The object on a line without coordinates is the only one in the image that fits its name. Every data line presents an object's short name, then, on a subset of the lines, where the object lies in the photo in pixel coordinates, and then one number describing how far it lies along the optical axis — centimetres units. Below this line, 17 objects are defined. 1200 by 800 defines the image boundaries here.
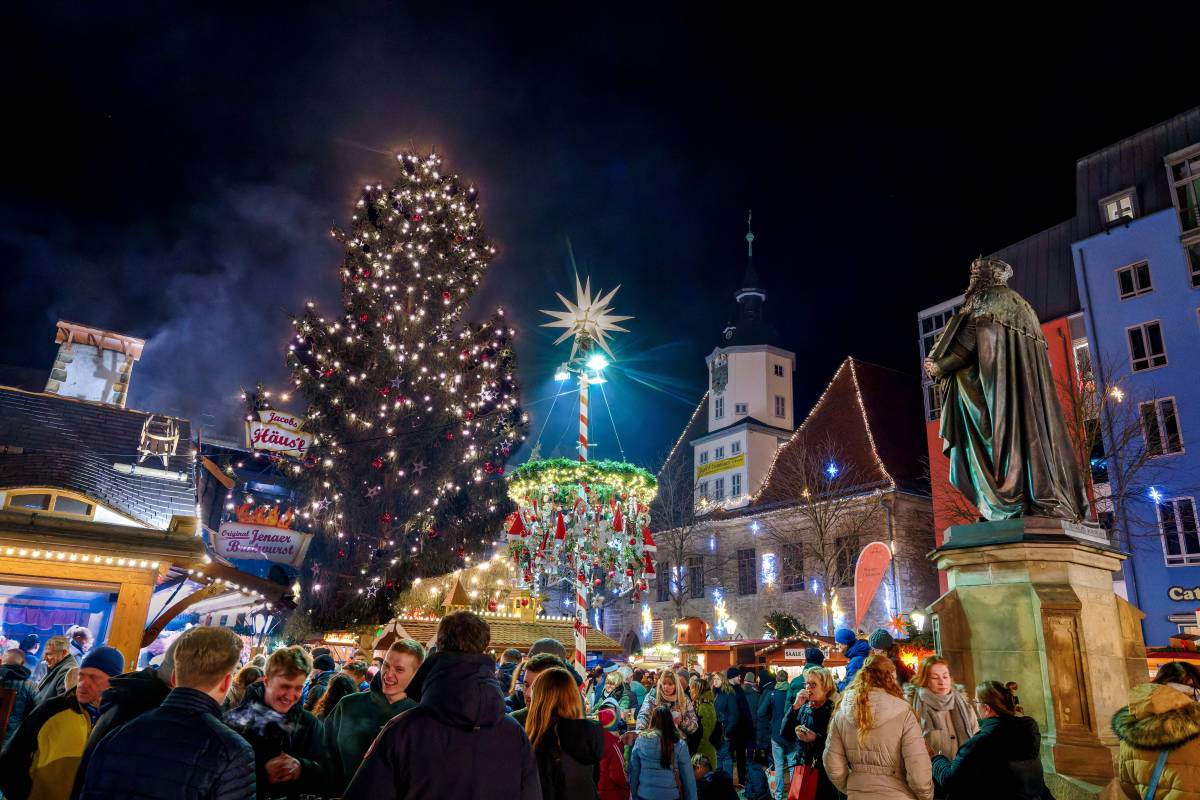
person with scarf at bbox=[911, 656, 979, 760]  501
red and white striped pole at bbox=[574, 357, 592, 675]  1194
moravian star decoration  1394
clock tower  4406
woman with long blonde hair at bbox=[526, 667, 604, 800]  384
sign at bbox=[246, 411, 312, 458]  1927
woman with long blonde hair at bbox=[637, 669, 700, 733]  634
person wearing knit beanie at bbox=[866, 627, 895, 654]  777
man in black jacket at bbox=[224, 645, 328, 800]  354
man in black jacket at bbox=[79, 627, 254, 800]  270
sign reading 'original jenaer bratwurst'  1805
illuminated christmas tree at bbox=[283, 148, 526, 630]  2019
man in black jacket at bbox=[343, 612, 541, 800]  284
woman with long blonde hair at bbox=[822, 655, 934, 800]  411
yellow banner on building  4420
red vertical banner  1811
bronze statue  631
